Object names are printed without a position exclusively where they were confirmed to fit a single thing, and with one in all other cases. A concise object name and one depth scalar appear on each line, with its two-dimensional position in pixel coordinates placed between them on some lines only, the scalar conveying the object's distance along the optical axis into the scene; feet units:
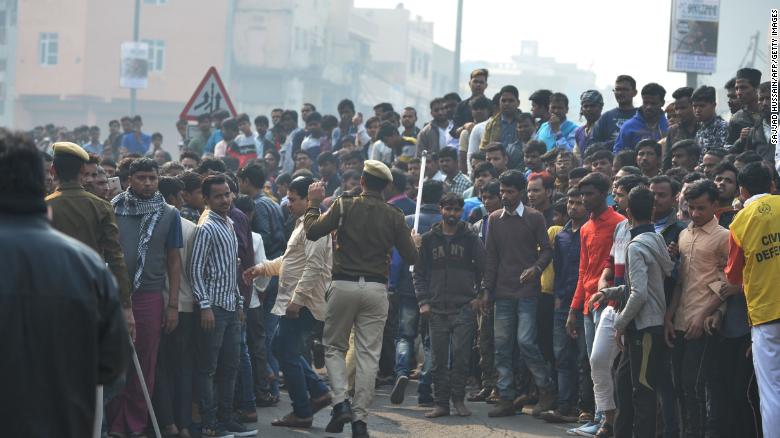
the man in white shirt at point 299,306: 33.81
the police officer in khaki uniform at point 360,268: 32.78
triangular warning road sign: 60.59
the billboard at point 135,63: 165.68
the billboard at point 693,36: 59.62
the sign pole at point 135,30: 157.40
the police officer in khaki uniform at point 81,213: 27.40
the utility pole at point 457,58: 112.41
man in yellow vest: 26.06
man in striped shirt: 31.30
